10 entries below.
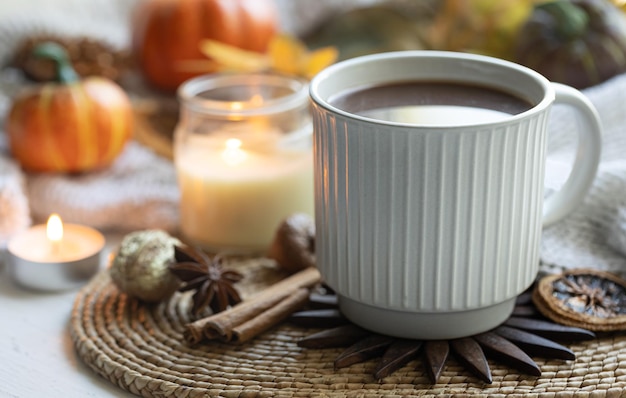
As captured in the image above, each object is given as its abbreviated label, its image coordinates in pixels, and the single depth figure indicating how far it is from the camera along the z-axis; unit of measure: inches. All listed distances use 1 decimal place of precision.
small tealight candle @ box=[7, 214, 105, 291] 22.4
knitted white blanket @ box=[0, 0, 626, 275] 22.1
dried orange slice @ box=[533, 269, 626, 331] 20.3
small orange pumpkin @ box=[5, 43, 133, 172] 25.2
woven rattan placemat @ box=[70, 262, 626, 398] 19.3
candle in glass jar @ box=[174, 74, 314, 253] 23.8
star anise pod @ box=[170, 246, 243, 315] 21.3
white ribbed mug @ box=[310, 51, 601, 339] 19.0
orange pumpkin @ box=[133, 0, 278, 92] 28.6
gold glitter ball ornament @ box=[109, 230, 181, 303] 21.4
